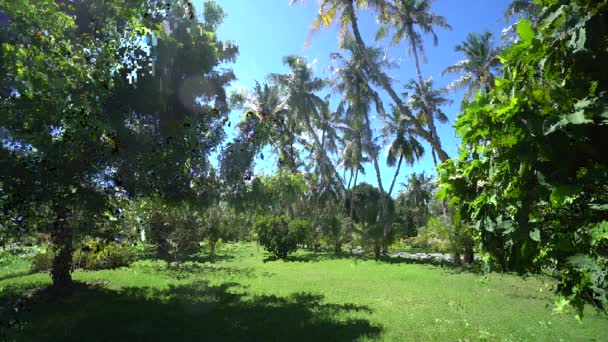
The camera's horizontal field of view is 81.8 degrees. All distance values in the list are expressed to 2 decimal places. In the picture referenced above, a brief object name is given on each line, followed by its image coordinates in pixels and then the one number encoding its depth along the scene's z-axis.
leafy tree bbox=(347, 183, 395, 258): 24.95
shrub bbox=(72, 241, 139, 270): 15.82
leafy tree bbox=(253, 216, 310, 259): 24.66
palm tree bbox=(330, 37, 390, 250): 29.70
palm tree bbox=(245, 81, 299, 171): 32.31
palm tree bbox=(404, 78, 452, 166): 32.28
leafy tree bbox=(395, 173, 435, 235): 56.11
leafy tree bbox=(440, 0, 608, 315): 1.91
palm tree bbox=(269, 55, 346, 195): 33.28
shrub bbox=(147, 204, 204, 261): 16.62
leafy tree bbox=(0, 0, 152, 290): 4.91
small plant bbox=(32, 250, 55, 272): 15.77
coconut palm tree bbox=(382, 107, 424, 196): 35.47
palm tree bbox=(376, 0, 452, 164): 21.17
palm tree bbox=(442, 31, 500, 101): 26.49
